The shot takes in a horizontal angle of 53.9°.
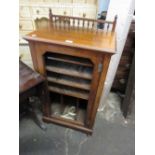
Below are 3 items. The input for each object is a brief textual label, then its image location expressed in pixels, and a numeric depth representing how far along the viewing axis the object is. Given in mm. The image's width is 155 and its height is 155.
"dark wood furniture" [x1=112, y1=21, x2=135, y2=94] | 1449
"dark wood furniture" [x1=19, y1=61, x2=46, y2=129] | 1027
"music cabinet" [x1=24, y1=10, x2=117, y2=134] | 955
